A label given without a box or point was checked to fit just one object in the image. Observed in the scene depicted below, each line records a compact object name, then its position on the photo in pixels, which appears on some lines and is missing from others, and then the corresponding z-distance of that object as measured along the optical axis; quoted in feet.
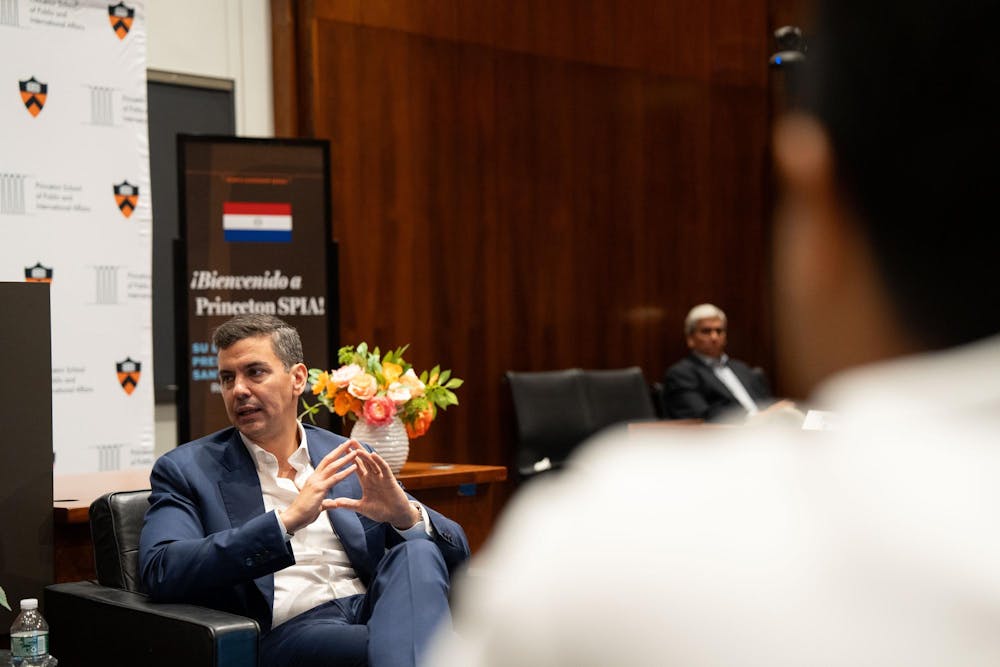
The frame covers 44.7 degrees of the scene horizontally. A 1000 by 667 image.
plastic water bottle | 9.14
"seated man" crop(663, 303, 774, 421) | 22.86
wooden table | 11.82
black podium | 9.68
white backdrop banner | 17.42
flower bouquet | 12.59
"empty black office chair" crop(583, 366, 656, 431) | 23.07
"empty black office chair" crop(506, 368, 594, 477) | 21.77
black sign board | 17.28
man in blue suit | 8.48
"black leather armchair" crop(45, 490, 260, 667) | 7.90
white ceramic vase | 12.71
